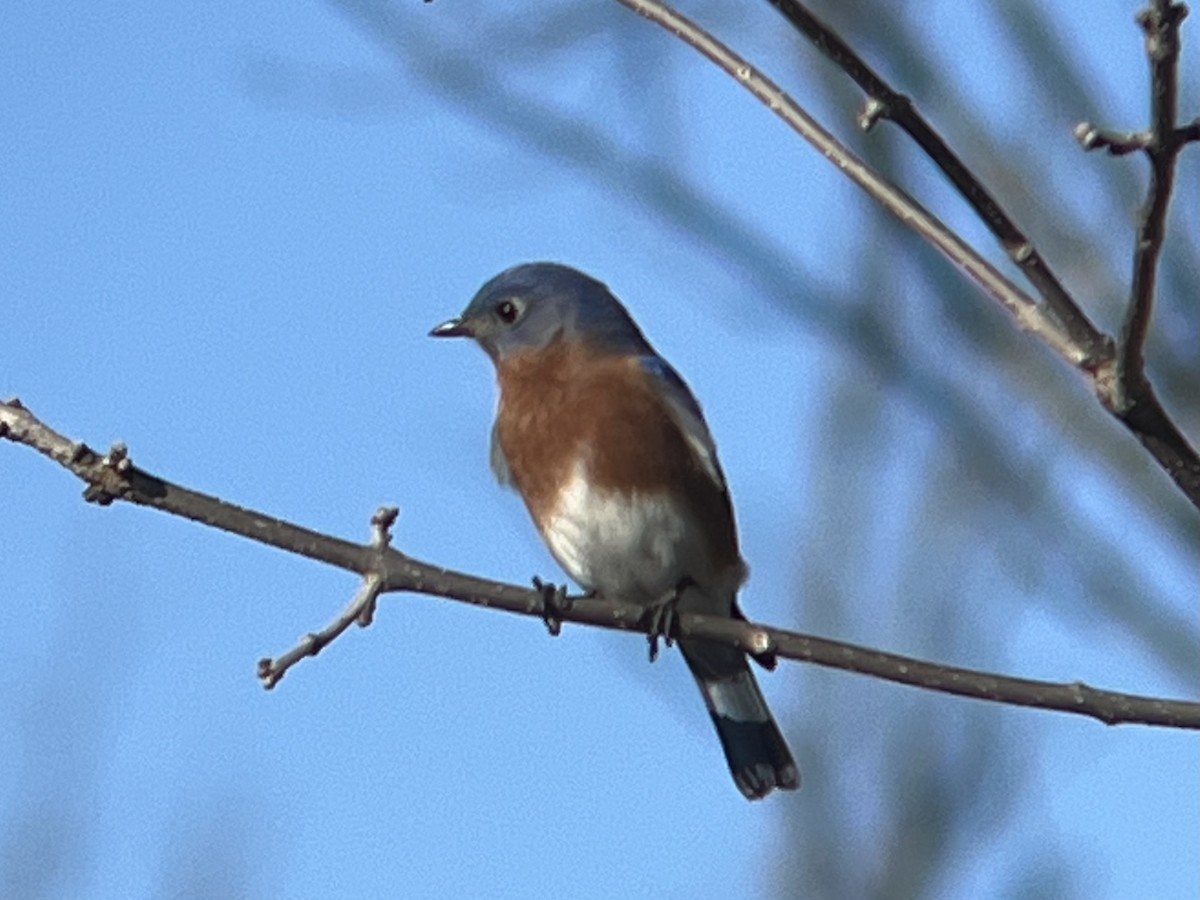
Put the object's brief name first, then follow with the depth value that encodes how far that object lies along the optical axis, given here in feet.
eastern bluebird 31.07
